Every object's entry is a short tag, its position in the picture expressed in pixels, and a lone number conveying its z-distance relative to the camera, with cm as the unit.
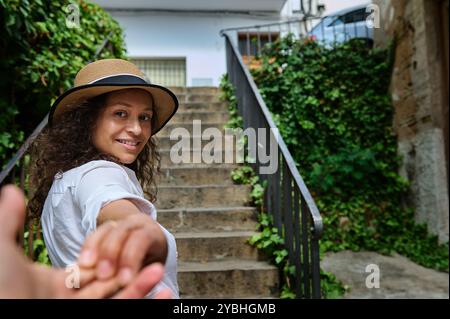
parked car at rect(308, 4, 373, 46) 662
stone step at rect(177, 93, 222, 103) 570
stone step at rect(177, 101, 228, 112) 534
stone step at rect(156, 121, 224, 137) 414
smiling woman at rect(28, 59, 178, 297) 66
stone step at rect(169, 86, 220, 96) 595
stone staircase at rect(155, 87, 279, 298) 266
